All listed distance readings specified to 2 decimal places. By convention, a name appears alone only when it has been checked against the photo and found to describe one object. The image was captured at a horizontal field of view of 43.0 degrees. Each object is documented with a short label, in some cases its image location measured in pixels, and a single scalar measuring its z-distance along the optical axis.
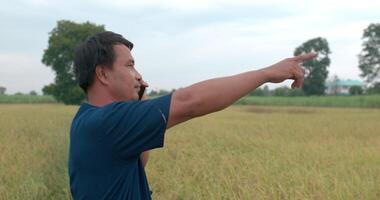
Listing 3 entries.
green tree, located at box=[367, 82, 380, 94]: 51.62
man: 1.20
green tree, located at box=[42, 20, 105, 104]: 44.06
